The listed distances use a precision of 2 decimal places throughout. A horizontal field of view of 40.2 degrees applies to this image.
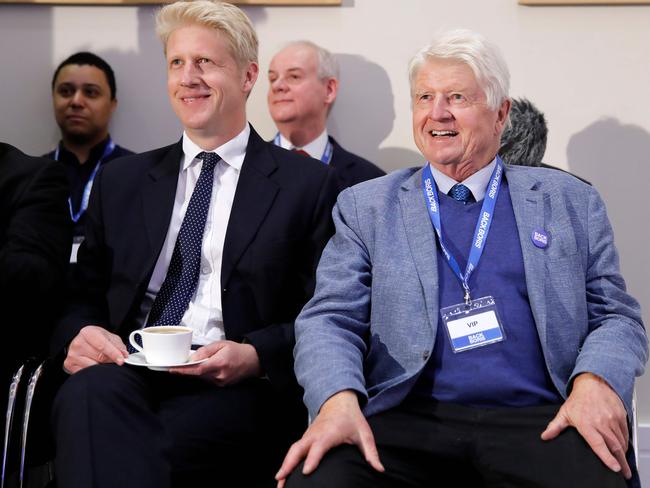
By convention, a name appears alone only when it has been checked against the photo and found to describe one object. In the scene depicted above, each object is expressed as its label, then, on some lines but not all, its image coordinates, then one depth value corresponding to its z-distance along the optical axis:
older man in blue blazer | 2.00
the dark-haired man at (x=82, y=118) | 3.97
